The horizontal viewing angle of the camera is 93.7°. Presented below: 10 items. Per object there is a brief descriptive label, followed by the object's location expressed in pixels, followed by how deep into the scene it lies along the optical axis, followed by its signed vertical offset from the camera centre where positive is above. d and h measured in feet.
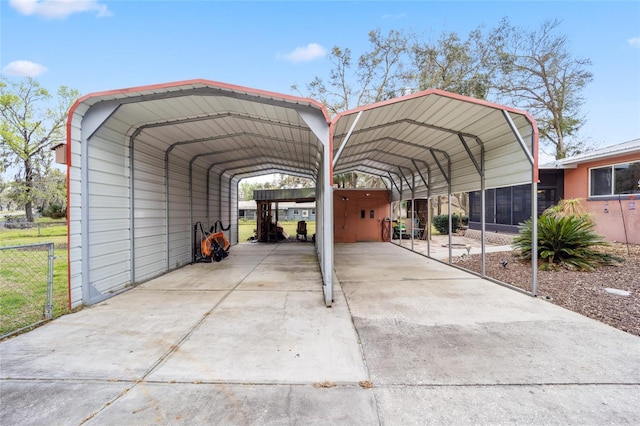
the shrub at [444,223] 57.72 -1.84
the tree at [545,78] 50.44 +23.70
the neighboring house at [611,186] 26.76 +2.75
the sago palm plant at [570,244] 21.03 -2.21
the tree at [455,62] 52.80 +27.33
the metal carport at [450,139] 16.40 +5.62
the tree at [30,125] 63.31 +19.61
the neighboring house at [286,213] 126.21 +0.63
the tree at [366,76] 56.24 +27.08
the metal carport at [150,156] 14.70 +3.63
